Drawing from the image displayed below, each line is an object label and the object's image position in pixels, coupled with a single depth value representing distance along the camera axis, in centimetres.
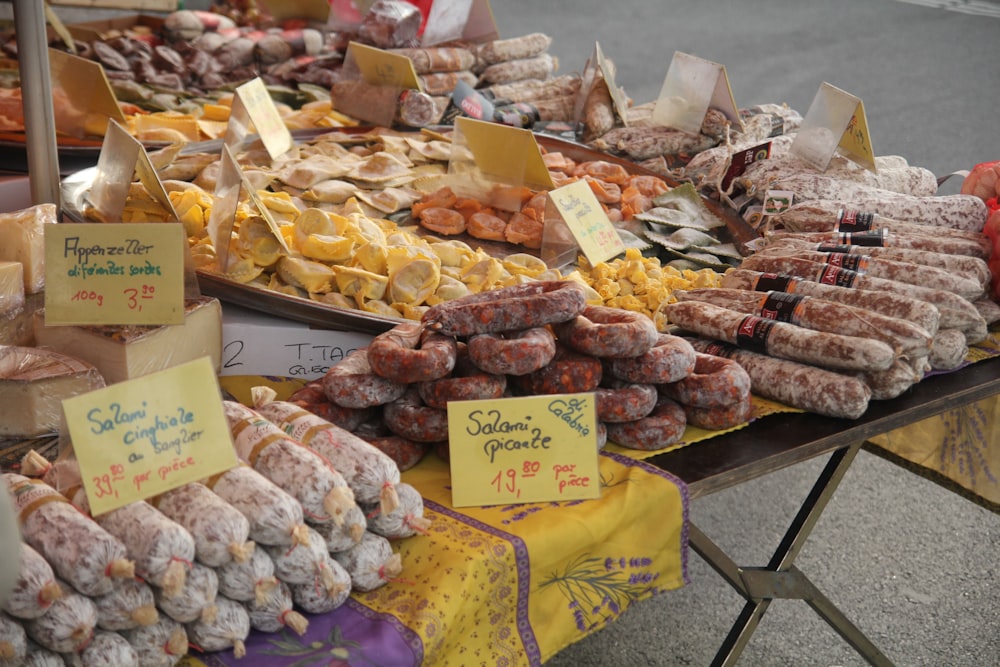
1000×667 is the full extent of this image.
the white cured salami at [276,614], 141
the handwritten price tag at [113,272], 185
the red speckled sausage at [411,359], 174
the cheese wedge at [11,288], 199
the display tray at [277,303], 221
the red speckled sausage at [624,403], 185
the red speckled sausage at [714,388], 194
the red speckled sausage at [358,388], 178
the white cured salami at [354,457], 151
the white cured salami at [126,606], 129
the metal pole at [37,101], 204
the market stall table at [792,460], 193
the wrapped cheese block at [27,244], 205
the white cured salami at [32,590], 123
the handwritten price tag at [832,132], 331
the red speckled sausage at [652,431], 191
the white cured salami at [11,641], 123
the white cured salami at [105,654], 129
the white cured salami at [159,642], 133
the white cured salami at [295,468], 143
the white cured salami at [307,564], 140
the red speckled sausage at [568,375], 184
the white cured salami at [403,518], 156
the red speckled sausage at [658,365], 186
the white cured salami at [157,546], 129
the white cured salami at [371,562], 152
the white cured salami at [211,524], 133
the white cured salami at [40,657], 127
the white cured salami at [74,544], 127
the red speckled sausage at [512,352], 175
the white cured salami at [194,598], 132
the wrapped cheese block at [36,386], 177
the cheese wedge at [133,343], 189
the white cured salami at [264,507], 138
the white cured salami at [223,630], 137
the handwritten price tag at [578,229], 279
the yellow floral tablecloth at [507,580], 147
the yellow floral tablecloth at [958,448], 304
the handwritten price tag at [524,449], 171
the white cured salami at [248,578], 136
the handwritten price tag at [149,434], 137
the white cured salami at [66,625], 125
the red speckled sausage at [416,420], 179
